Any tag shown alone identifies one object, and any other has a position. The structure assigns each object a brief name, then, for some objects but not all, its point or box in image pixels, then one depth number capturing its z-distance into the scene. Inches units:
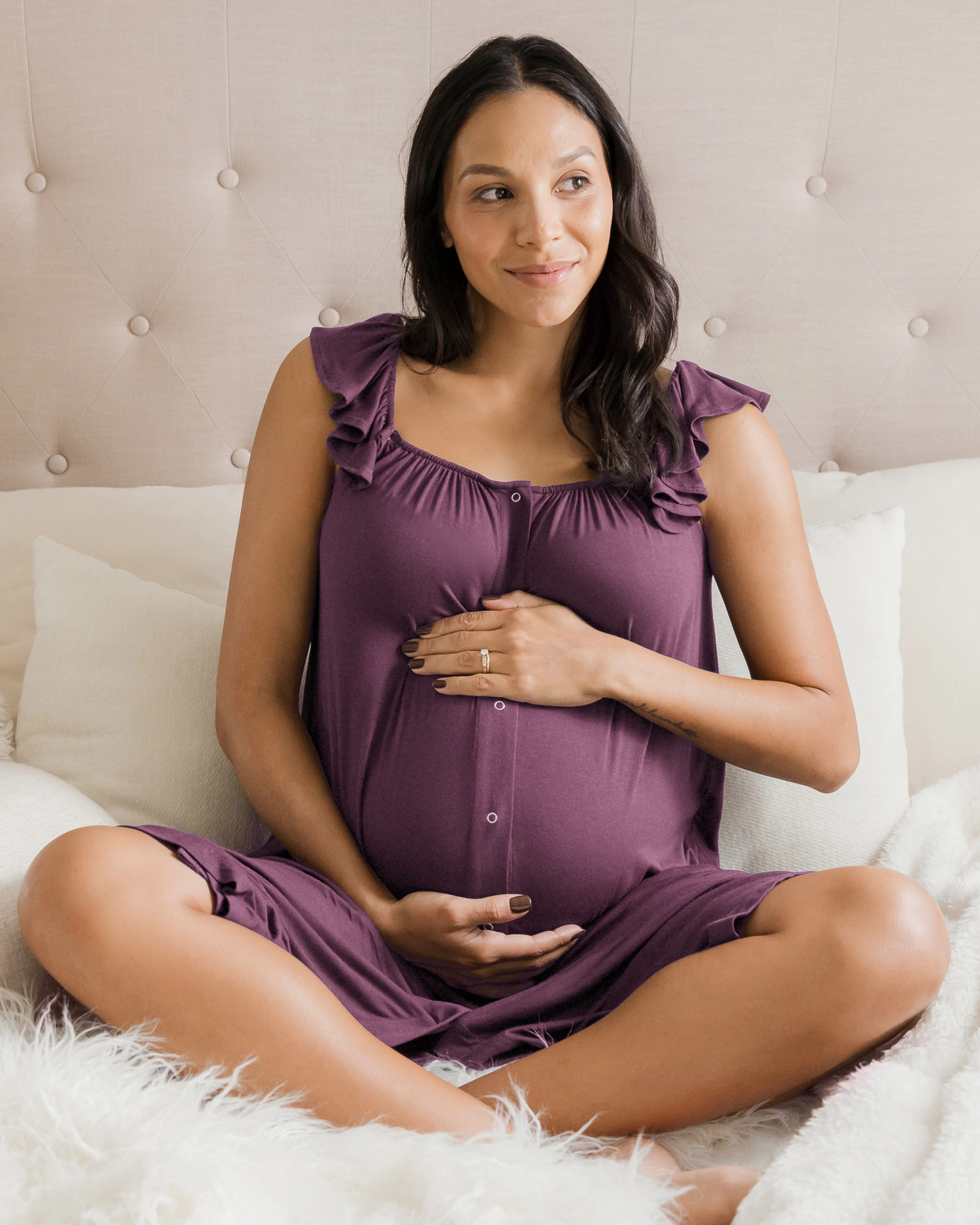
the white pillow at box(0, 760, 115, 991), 39.1
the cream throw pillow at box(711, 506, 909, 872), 53.0
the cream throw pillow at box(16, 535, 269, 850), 51.4
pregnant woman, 37.5
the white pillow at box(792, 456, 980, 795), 58.5
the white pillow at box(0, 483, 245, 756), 60.6
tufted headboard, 69.8
